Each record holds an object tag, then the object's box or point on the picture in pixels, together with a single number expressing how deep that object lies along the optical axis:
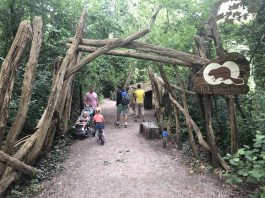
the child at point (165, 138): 6.68
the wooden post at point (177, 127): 6.90
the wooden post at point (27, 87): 4.36
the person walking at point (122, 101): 8.84
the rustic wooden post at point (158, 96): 7.64
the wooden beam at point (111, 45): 5.35
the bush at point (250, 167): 2.74
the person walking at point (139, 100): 9.54
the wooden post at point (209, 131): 5.15
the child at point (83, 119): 7.78
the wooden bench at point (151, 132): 7.41
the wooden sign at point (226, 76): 4.69
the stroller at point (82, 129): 7.69
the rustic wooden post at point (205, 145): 4.97
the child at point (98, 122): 6.90
